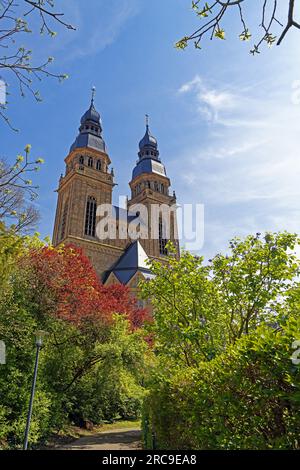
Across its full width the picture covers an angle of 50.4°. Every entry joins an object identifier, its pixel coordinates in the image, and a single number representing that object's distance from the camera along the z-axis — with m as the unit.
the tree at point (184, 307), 6.20
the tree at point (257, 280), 6.00
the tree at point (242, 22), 1.92
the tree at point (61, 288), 9.83
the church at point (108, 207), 39.19
